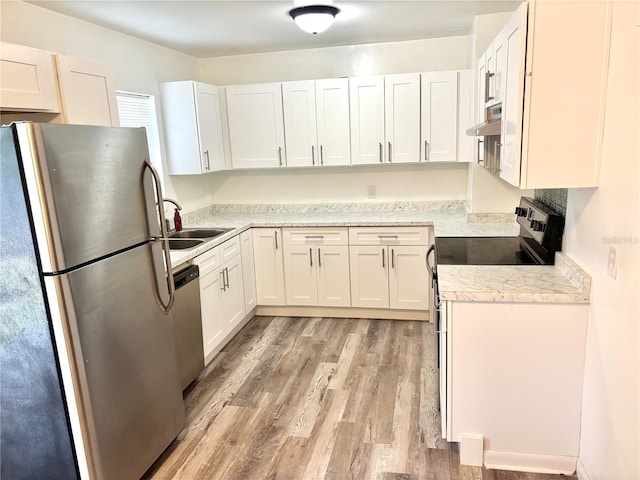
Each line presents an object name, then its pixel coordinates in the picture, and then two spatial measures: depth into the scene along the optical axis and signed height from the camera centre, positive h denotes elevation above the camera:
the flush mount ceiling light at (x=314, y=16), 2.90 +0.83
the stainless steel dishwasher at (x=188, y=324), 2.82 -1.04
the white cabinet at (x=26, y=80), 2.04 +0.39
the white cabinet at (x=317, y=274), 4.03 -1.07
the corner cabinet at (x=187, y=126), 3.90 +0.26
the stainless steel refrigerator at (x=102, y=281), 1.66 -0.49
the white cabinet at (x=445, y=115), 3.79 +0.24
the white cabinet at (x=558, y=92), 1.71 +0.18
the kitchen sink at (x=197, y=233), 3.83 -0.62
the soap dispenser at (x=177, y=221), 3.89 -0.53
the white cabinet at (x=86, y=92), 2.37 +0.37
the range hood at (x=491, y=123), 2.29 +0.10
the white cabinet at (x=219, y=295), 3.23 -1.04
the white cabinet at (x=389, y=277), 3.87 -1.08
